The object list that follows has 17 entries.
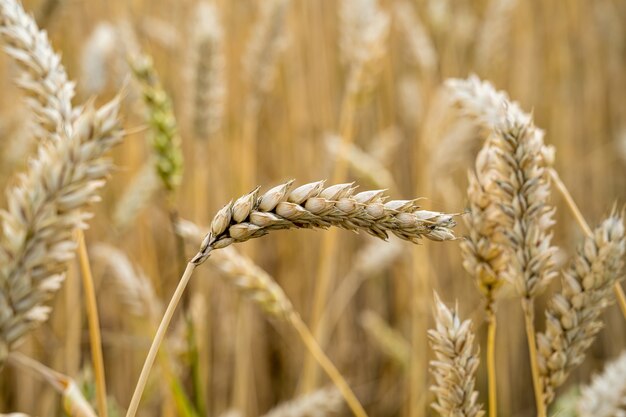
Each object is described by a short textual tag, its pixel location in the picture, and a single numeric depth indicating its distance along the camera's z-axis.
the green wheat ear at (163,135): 0.66
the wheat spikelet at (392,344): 0.97
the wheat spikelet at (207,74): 0.78
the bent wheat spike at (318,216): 0.52
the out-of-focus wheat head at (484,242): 0.57
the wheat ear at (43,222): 0.48
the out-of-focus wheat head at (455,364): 0.55
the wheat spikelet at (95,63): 0.85
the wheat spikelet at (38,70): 0.55
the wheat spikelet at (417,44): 1.06
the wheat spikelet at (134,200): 0.84
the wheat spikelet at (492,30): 1.08
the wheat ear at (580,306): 0.56
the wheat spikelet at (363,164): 0.87
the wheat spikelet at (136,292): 0.70
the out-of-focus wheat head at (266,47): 0.92
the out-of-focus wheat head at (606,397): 0.59
